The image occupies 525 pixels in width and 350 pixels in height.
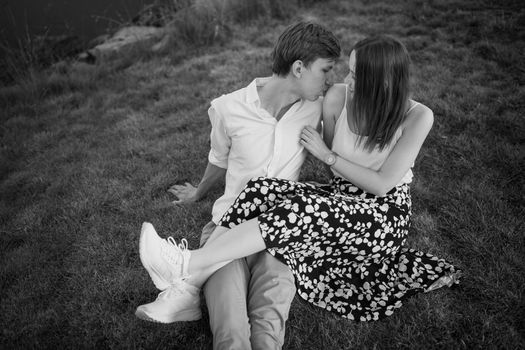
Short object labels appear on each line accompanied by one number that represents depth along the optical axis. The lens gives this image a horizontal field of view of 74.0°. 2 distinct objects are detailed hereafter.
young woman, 1.93
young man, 1.87
